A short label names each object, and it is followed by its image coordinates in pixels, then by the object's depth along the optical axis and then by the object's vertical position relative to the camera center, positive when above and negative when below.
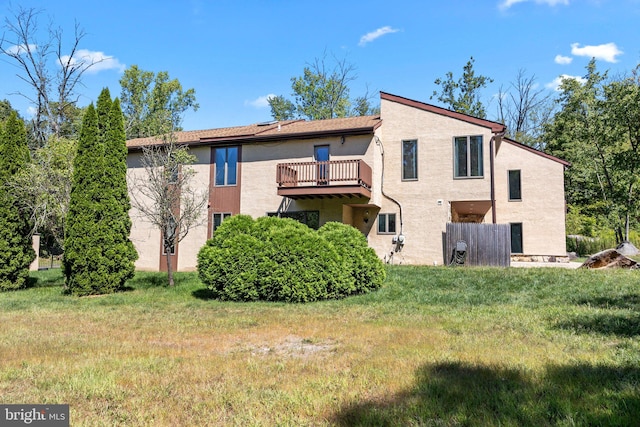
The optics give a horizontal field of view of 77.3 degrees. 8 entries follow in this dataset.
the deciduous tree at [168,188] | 12.05 +1.46
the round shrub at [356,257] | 10.04 -0.53
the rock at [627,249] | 17.80 -0.51
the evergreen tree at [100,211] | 10.84 +0.67
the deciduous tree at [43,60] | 21.39 +9.77
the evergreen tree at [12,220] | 12.30 +0.45
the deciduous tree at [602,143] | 20.20 +5.35
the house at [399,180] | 15.08 +2.20
